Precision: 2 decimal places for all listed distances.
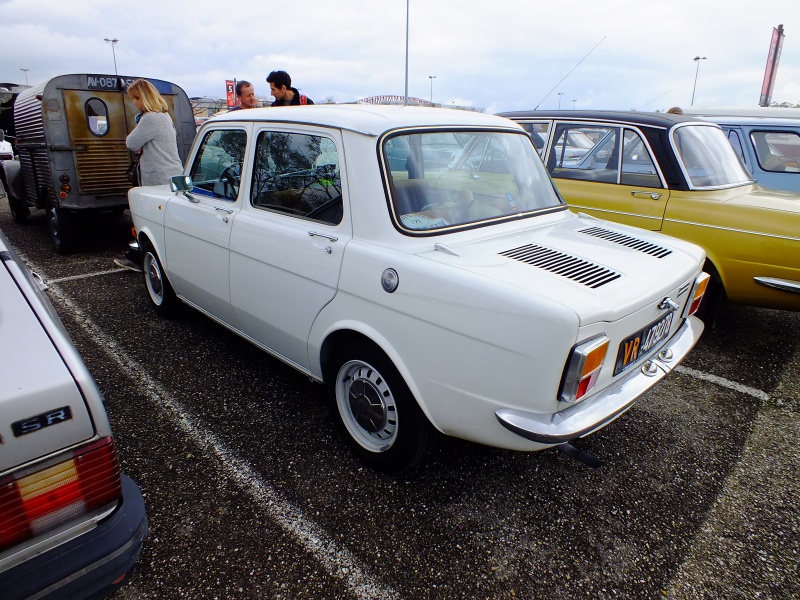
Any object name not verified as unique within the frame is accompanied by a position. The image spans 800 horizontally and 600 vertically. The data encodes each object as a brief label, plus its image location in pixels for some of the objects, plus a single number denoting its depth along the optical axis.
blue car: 6.00
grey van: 6.12
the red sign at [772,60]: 16.06
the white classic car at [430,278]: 1.95
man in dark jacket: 6.07
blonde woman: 4.93
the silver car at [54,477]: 1.23
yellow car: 3.78
